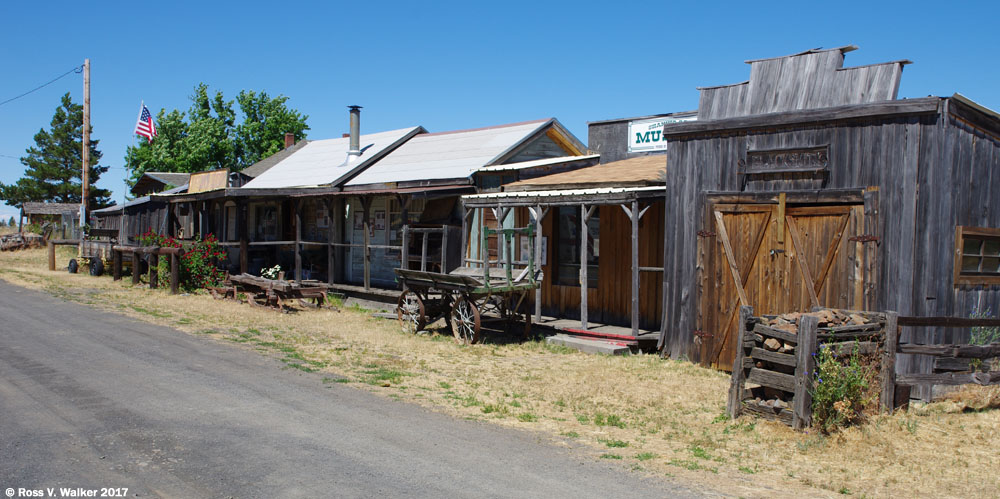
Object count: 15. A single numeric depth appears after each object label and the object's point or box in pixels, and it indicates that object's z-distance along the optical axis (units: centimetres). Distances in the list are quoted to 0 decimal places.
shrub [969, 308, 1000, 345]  919
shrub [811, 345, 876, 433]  691
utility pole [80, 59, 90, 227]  2759
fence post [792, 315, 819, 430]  700
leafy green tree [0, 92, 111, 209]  5522
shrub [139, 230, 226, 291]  1902
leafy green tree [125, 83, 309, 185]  4047
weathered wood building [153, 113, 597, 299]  1661
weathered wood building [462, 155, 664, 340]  1226
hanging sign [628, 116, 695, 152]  1728
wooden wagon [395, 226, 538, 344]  1238
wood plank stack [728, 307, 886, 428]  707
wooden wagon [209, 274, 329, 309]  1645
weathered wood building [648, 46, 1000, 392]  890
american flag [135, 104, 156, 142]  2641
